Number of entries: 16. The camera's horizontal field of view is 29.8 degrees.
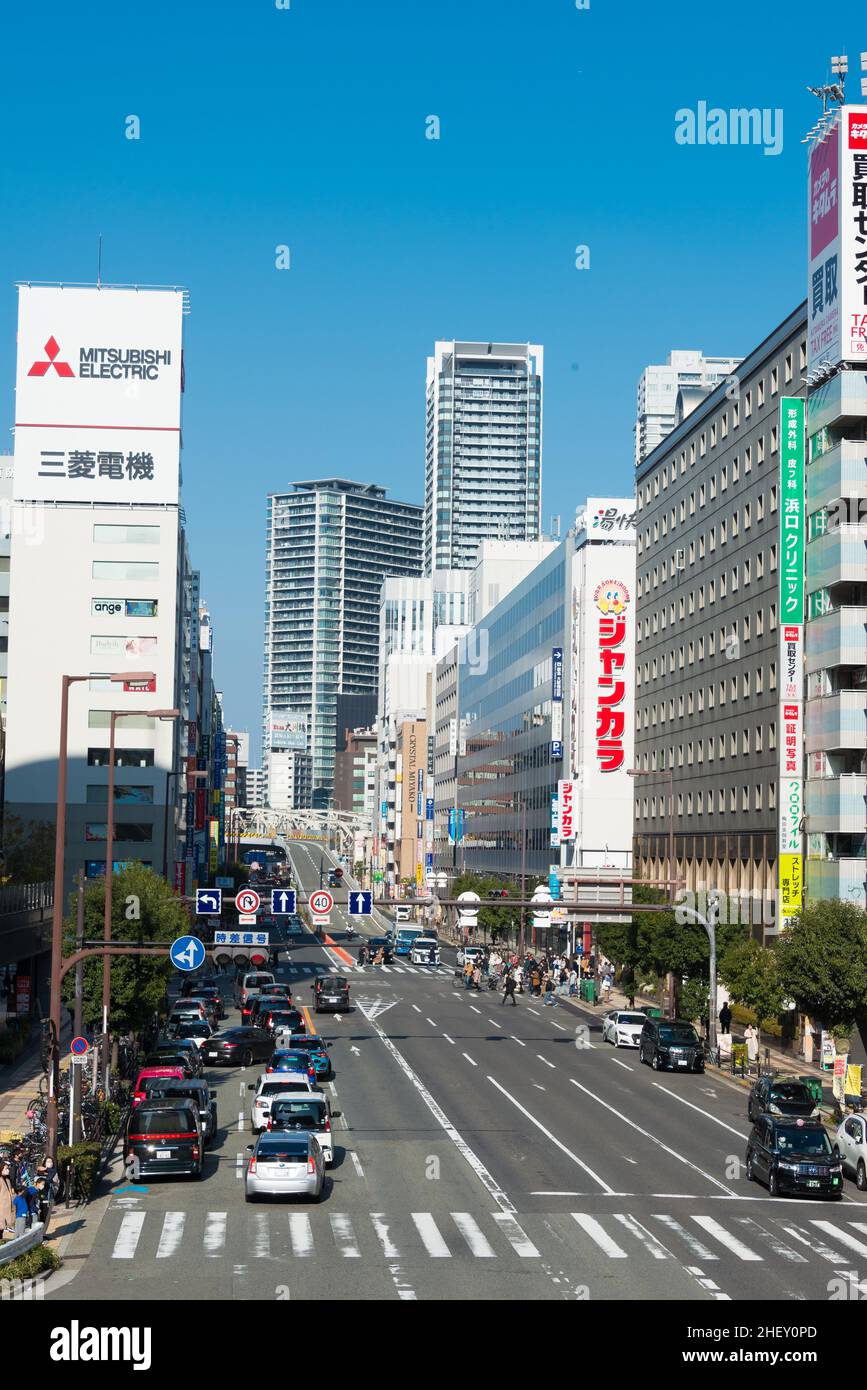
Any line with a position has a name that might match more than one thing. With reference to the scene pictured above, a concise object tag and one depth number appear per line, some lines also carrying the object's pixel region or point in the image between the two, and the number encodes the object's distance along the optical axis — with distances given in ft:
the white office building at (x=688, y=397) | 434.30
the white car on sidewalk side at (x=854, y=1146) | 117.29
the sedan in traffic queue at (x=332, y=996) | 245.45
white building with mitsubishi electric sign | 352.90
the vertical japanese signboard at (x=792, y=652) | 214.07
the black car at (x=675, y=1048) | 182.09
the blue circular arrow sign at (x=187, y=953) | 152.15
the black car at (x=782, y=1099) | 128.57
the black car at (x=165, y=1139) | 111.34
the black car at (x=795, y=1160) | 109.29
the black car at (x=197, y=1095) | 124.88
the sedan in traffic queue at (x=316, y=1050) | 165.27
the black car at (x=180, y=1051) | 158.37
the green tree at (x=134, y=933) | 166.50
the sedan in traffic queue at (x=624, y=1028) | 209.97
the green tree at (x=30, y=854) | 249.55
